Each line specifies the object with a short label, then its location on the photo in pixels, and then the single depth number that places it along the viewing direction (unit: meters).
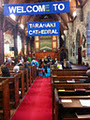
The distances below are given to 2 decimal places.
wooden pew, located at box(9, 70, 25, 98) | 5.84
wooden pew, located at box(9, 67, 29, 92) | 6.93
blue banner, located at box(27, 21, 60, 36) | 11.38
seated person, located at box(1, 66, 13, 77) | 5.27
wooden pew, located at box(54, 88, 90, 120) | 2.43
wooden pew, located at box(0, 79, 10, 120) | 3.67
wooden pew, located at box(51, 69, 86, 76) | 6.45
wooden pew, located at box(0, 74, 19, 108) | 4.72
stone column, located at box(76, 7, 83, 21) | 12.02
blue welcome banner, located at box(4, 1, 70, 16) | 7.84
